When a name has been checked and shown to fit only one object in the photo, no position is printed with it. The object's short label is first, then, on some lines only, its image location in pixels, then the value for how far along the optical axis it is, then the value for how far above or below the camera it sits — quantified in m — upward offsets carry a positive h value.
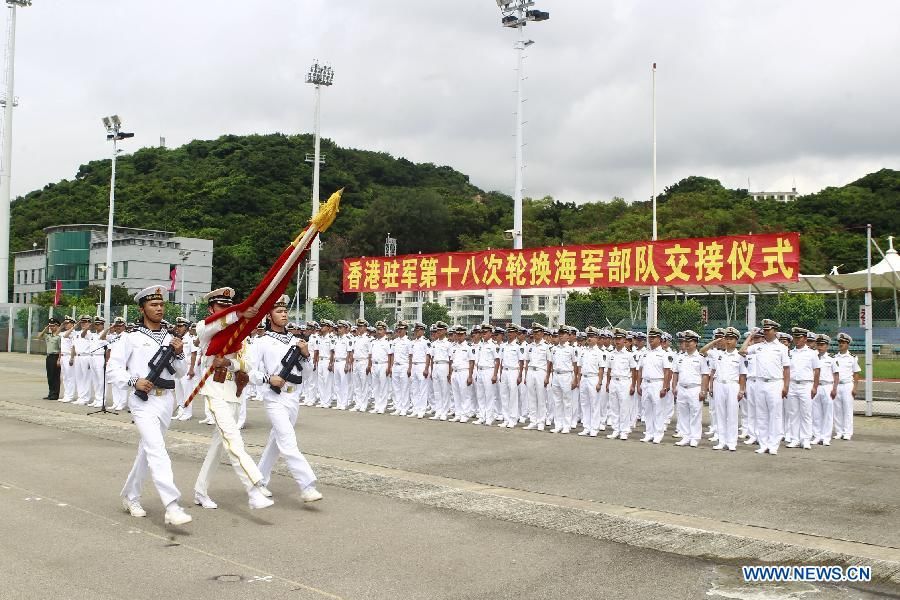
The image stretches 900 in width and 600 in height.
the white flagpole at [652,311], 16.74 +0.44
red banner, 15.73 +1.45
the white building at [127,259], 67.69 +5.58
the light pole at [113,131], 38.00 +9.03
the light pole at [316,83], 38.24 +14.28
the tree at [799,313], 19.86 +0.50
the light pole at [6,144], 50.03 +10.89
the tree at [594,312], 20.80 +0.48
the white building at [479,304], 23.06 +0.74
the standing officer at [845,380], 14.12 -0.78
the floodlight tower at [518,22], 22.11 +8.82
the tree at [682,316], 21.49 +0.43
